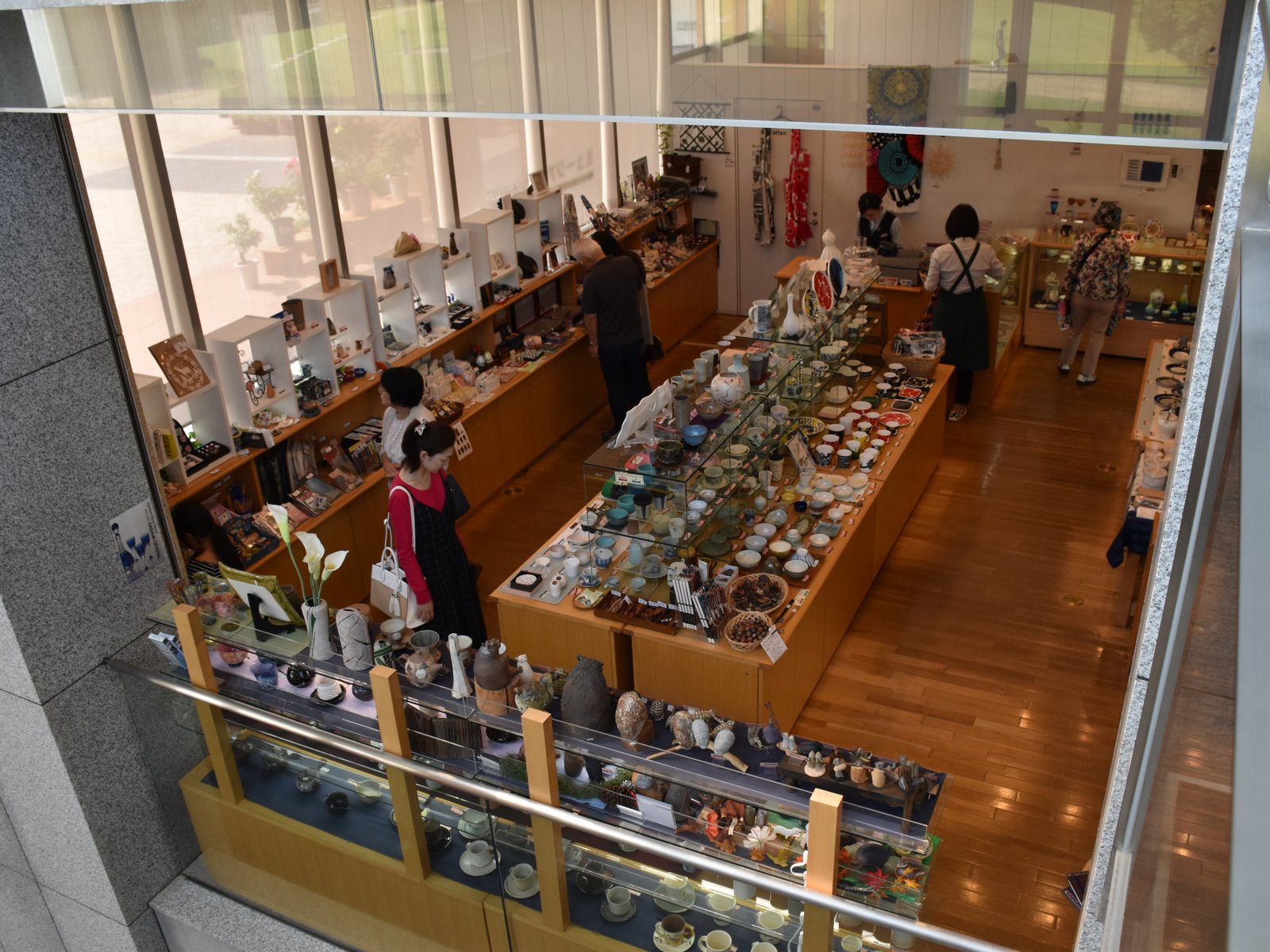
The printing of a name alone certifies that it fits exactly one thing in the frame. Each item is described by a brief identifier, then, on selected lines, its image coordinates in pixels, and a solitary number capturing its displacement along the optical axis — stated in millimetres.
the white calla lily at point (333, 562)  4266
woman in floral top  9602
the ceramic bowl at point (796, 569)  5941
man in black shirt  8688
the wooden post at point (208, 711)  4160
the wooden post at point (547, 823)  3512
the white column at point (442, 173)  8875
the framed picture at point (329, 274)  7340
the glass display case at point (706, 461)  5828
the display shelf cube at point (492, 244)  8836
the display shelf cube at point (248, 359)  6613
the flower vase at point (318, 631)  4344
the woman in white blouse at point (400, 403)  6262
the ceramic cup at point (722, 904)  3503
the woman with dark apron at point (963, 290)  9242
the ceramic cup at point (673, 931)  3658
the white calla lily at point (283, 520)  4285
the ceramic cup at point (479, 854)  3893
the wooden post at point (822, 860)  3104
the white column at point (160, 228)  6402
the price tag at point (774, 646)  5324
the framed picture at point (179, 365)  6234
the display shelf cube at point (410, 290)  8078
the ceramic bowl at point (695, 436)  6133
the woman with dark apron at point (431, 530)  5219
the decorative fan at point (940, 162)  11023
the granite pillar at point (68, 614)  3781
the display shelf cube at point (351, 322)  7551
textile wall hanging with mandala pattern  11109
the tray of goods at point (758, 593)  5711
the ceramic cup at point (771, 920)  3393
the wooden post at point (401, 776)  3799
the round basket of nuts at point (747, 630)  5383
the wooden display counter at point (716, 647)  5504
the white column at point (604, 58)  2664
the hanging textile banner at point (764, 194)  11617
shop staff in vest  10922
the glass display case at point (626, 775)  3463
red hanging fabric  11500
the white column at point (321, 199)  7609
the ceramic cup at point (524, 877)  3785
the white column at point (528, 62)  2781
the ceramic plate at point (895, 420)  7648
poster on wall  4277
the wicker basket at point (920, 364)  8508
